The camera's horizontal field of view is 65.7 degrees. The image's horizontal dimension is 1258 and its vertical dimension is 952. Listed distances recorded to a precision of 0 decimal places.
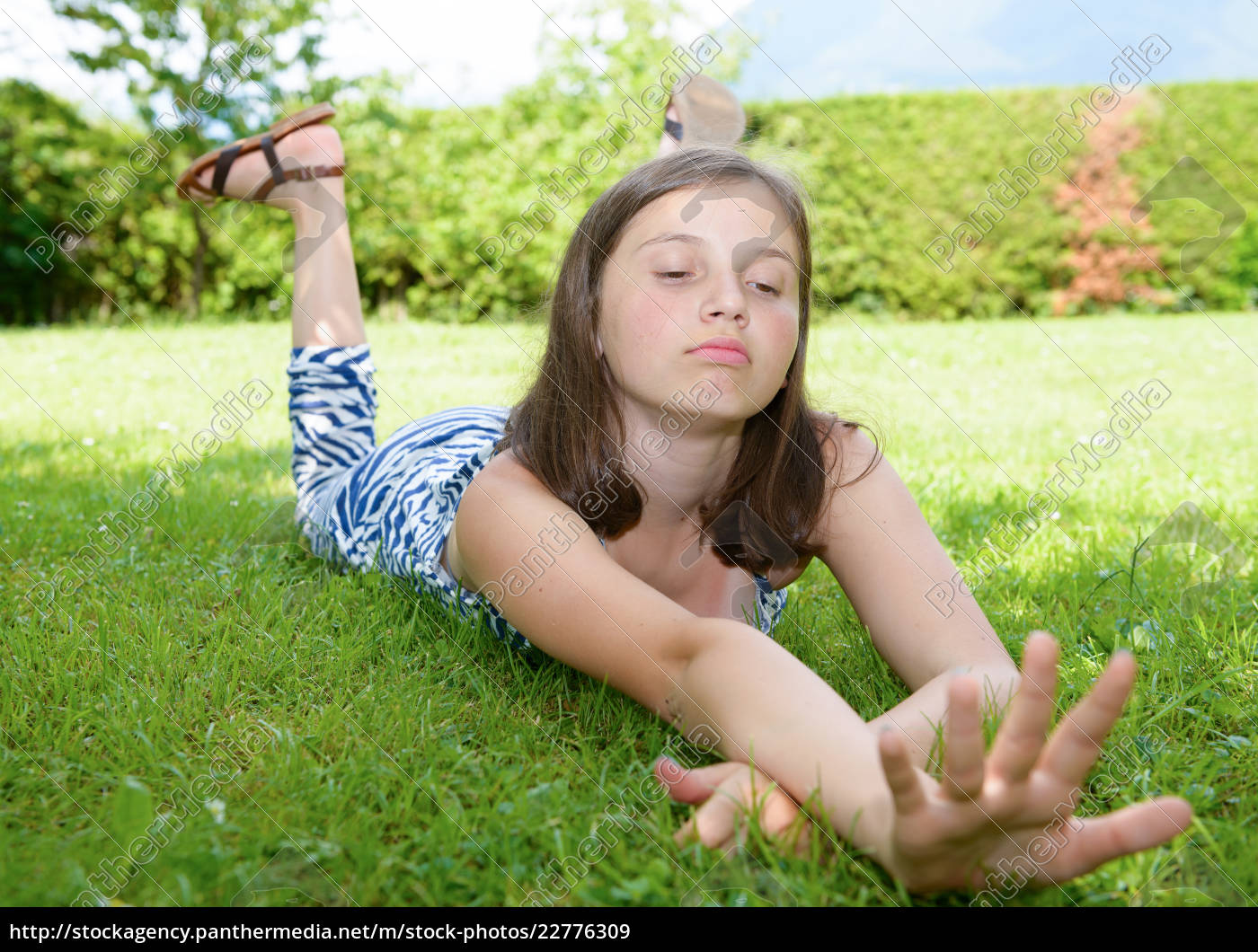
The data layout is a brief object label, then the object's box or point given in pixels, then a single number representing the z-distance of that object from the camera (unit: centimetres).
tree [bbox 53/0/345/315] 1155
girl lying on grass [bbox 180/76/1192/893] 123
